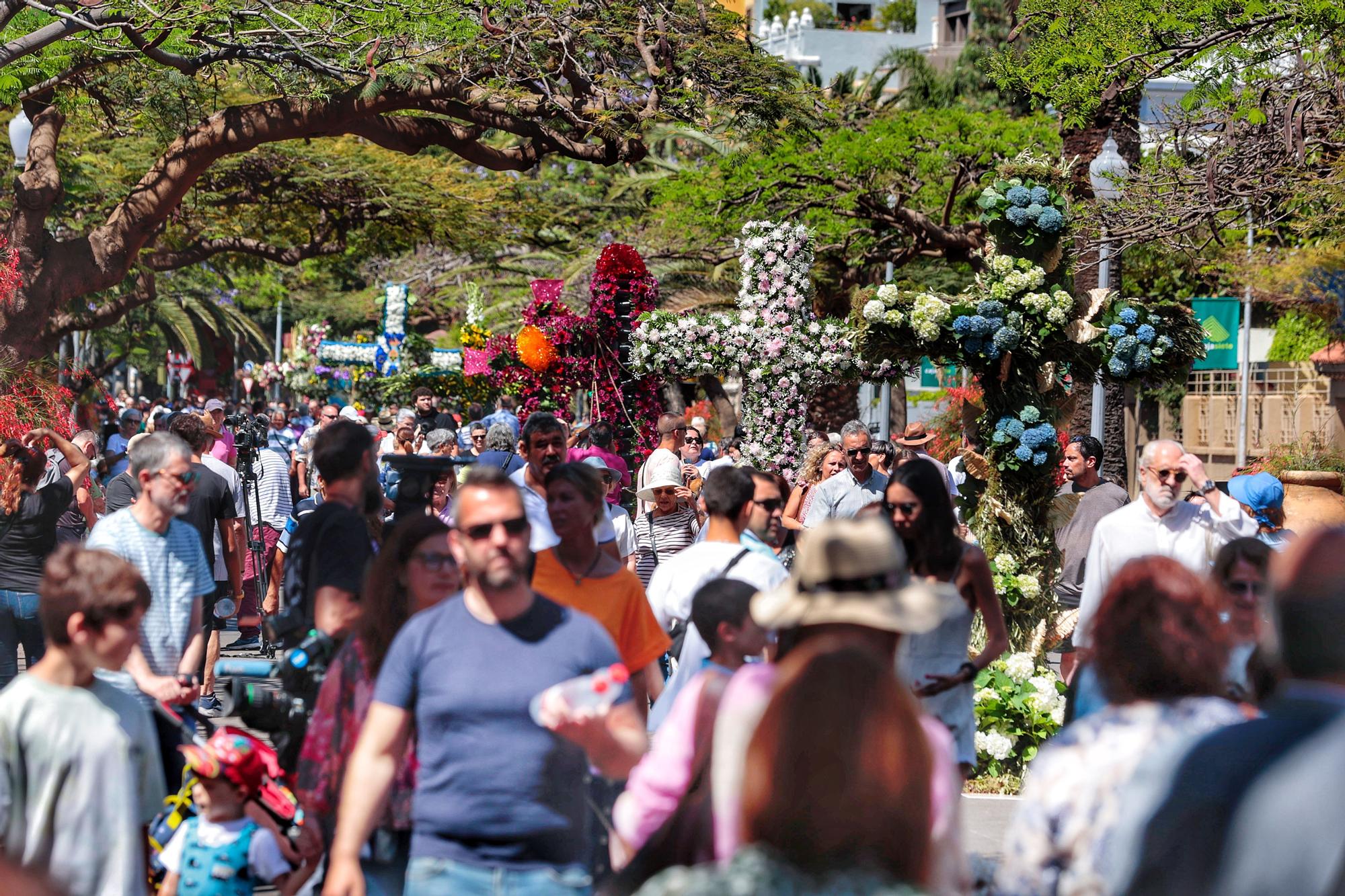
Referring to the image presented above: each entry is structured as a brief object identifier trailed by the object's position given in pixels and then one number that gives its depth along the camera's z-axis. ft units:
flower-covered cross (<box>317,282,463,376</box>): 167.32
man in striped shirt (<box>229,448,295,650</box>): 83.05
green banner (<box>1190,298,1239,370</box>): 97.40
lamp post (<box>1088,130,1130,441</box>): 80.84
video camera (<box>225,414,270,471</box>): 84.64
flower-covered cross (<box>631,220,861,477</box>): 93.56
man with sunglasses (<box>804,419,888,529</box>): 63.67
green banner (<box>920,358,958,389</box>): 151.74
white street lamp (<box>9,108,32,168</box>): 81.56
